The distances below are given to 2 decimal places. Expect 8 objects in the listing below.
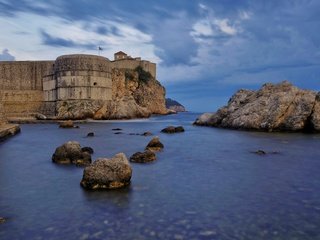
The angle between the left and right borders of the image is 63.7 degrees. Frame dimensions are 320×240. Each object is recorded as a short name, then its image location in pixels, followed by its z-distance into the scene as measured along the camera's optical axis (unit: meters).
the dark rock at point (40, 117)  31.57
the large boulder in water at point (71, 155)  8.87
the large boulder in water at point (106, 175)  6.18
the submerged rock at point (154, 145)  11.78
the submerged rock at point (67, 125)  22.65
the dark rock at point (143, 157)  9.05
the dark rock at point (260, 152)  10.57
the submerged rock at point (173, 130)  19.58
